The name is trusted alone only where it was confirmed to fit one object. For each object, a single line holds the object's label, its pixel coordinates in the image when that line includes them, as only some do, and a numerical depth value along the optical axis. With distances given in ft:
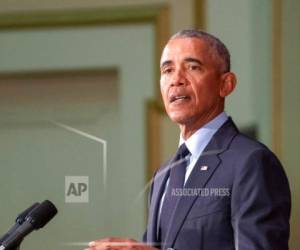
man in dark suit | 31.64
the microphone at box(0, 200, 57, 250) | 31.11
